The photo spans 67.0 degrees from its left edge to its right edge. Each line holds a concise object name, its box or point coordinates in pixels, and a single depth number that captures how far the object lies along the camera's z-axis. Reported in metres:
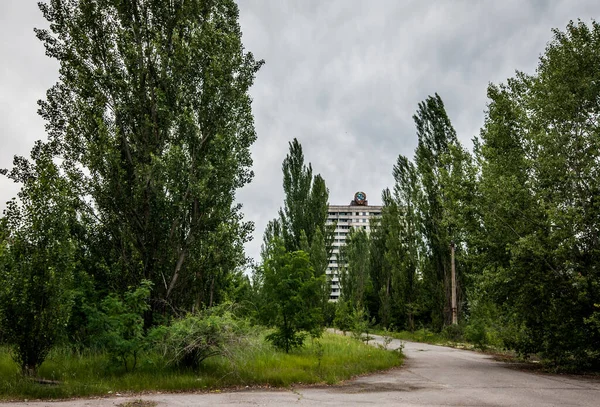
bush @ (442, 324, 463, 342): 27.23
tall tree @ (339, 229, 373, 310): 44.03
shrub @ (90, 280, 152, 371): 9.65
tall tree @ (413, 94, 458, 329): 30.00
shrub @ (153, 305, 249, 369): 9.76
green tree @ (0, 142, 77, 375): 9.02
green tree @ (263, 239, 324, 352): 13.57
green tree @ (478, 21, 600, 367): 12.88
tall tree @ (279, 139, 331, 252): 32.09
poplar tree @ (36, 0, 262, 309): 12.51
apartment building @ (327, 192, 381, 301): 135.25
